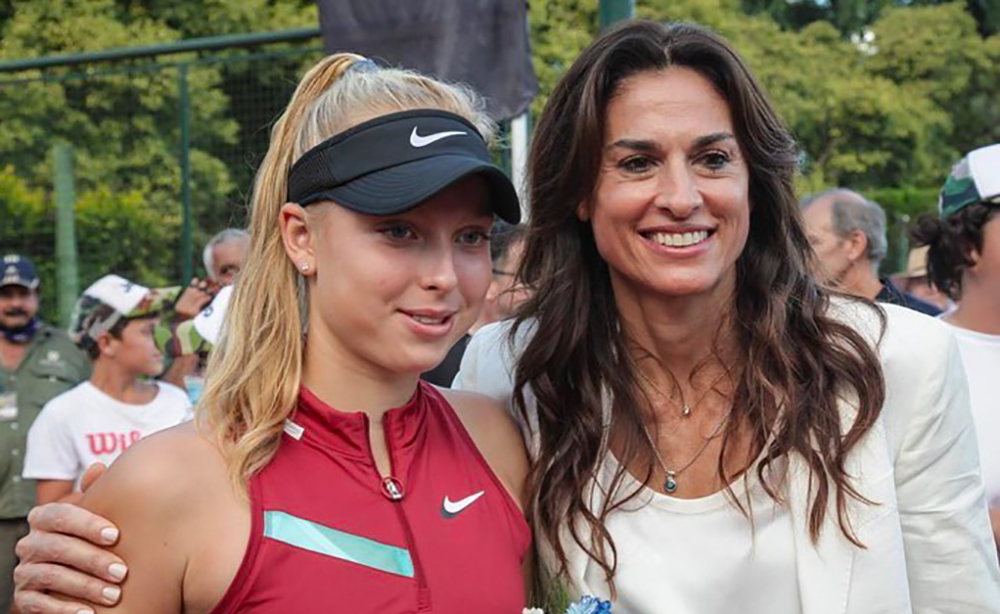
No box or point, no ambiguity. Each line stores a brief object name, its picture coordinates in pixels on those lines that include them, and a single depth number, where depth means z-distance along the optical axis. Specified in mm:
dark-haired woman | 2570
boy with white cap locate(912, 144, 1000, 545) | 3699
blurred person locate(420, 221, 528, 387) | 4007
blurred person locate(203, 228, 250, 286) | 6766
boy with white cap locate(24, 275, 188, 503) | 5789
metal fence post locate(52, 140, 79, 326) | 10133
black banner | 5398
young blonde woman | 2105
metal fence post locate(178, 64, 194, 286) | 9391
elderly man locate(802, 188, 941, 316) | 6727
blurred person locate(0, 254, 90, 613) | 6383
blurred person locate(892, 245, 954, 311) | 8078
